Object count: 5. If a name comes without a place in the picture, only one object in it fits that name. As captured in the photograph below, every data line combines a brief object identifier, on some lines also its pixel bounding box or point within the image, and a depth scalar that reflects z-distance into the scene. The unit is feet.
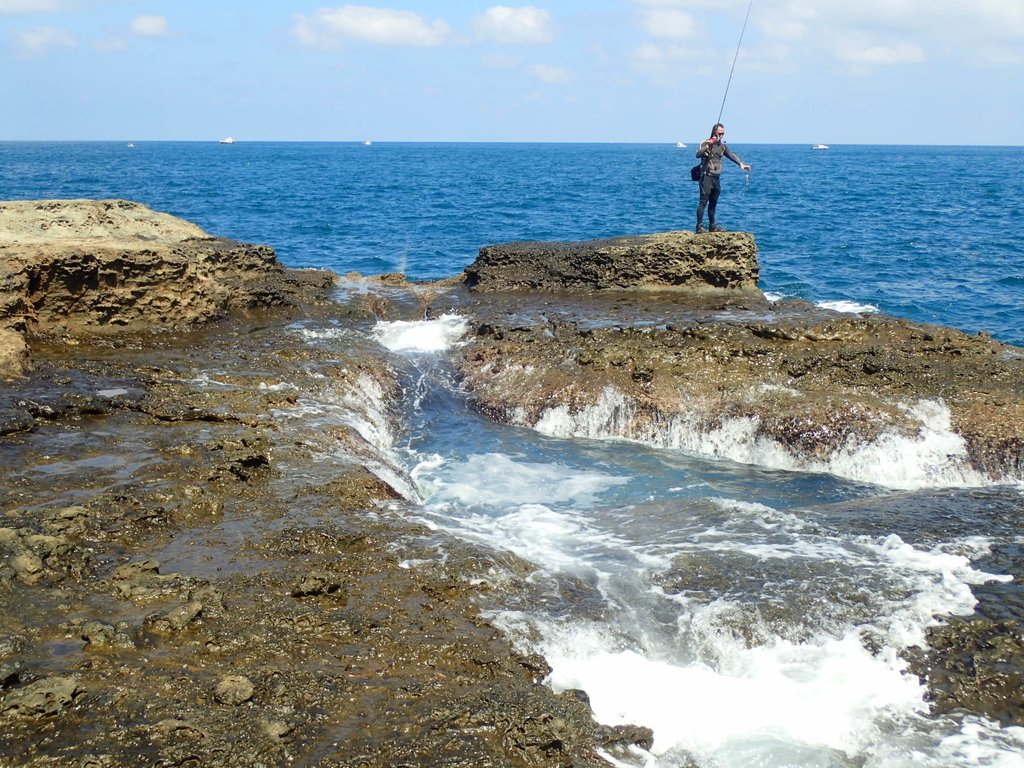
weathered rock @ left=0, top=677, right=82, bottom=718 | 15.65
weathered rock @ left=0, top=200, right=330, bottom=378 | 40.55
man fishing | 52.70
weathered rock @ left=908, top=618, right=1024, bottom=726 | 19.40
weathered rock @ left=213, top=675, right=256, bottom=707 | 16.69
